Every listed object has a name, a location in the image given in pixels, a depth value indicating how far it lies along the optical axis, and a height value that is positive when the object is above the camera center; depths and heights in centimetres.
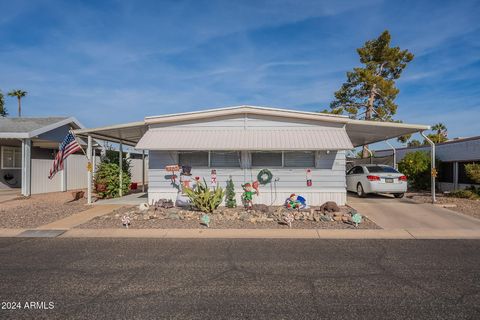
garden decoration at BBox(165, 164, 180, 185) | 1084 -21
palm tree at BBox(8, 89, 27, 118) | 4944 +1059
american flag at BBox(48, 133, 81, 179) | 1176 +48
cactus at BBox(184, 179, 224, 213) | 954 -105
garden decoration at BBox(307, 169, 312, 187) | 1088 -49
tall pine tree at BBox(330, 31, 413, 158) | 2358 +603
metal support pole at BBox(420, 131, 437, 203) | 1131 -42
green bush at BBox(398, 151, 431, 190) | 1556 -27
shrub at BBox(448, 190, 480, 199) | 1243 -127
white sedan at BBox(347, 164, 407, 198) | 1231 -71
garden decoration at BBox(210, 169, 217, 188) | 1094 -52
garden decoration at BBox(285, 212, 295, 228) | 800 -142
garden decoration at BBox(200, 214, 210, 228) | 797 -142
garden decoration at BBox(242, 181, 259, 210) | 1031 -100
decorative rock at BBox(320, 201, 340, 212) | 945 -134
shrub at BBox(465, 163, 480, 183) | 1242 -33
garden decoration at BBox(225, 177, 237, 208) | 1058 -110
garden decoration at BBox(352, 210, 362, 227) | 799 -140
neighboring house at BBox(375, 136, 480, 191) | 1391 +16
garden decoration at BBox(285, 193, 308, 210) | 1021 -127
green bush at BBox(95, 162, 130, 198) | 1288 -71
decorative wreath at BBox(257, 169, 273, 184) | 1083 -48
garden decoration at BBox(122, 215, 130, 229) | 797 -144
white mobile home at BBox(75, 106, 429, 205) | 1081 +34
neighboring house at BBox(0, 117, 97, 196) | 1436 +36
